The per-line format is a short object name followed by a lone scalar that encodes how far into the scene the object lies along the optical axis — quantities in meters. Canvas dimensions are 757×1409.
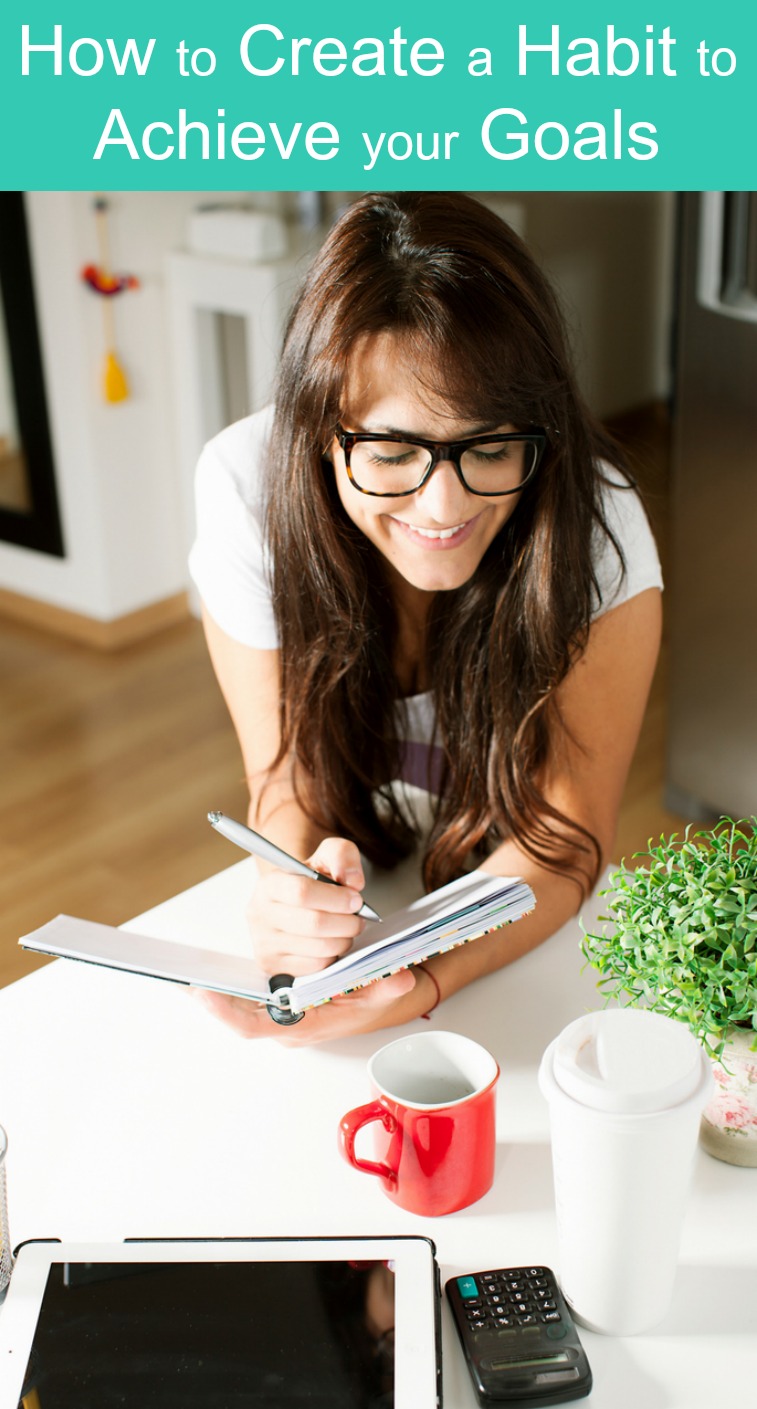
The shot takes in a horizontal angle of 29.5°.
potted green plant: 0.87
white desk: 0.84
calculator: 0.78
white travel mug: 0.76
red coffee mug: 0.90
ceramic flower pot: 0.90
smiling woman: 1.11
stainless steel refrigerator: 2.22
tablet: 0.77
